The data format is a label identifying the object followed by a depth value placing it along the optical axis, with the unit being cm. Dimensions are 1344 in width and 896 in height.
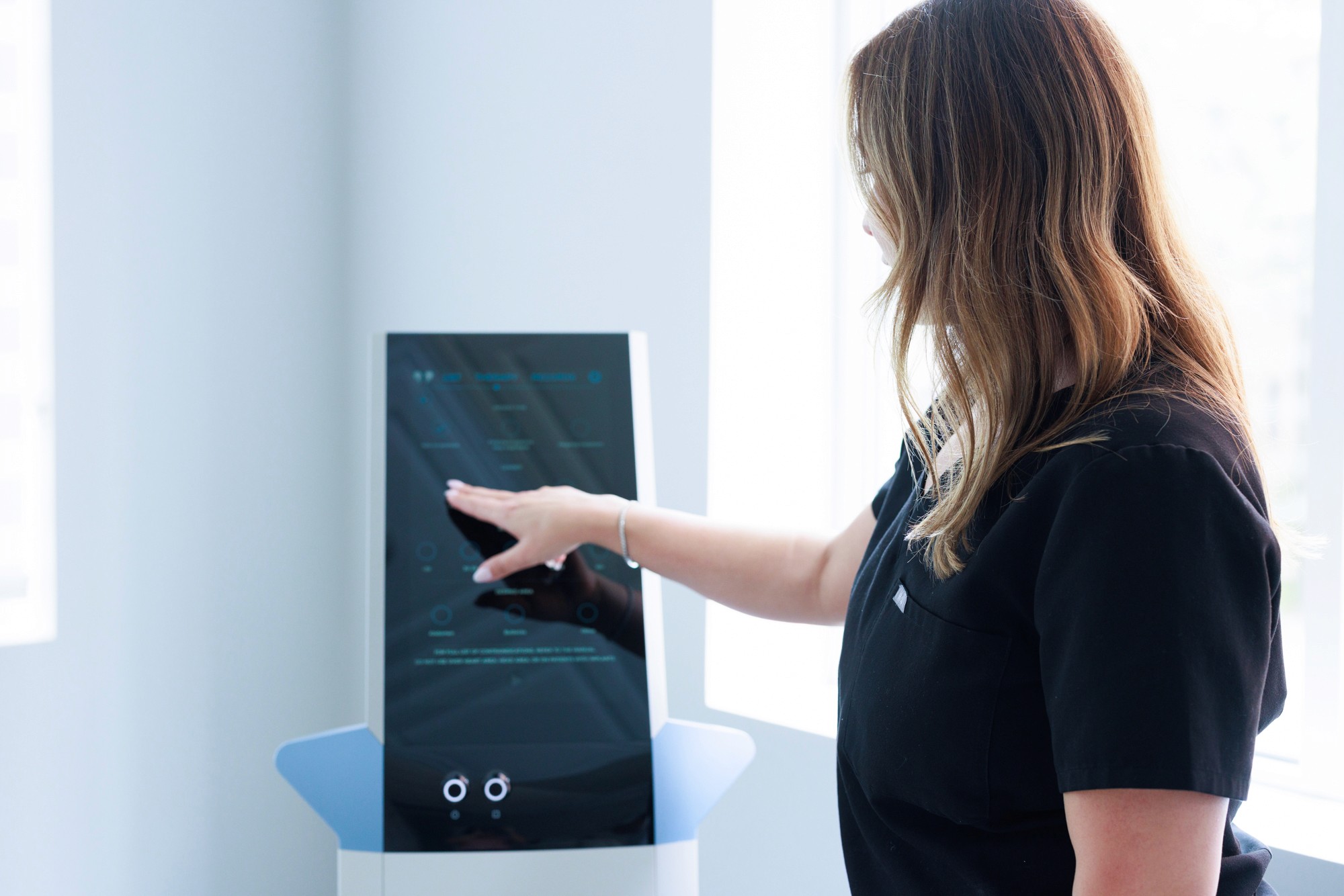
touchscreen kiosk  108
